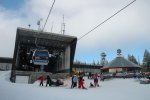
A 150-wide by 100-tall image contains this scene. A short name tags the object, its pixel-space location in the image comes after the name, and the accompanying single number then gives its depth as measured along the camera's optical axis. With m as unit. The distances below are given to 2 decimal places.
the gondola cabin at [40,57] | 17.63
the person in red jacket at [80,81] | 10.55
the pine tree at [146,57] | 48.15
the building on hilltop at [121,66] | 25.67
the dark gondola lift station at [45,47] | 20.78
